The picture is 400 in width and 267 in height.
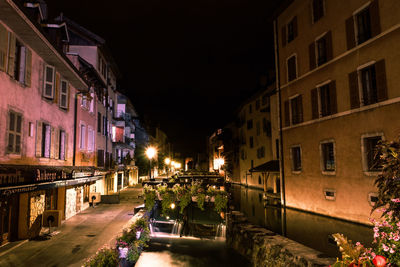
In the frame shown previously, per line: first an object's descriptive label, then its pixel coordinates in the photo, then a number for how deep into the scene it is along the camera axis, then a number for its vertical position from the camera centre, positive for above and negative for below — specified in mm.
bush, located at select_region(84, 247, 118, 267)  6223 -2143
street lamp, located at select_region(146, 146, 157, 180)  22002 +1085
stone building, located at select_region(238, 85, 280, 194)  31934 +3518
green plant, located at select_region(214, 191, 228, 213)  16172 -2181
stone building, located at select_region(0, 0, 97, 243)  10234 +1999
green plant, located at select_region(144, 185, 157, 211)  16641 -2007
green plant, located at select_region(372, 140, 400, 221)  4199 -290
